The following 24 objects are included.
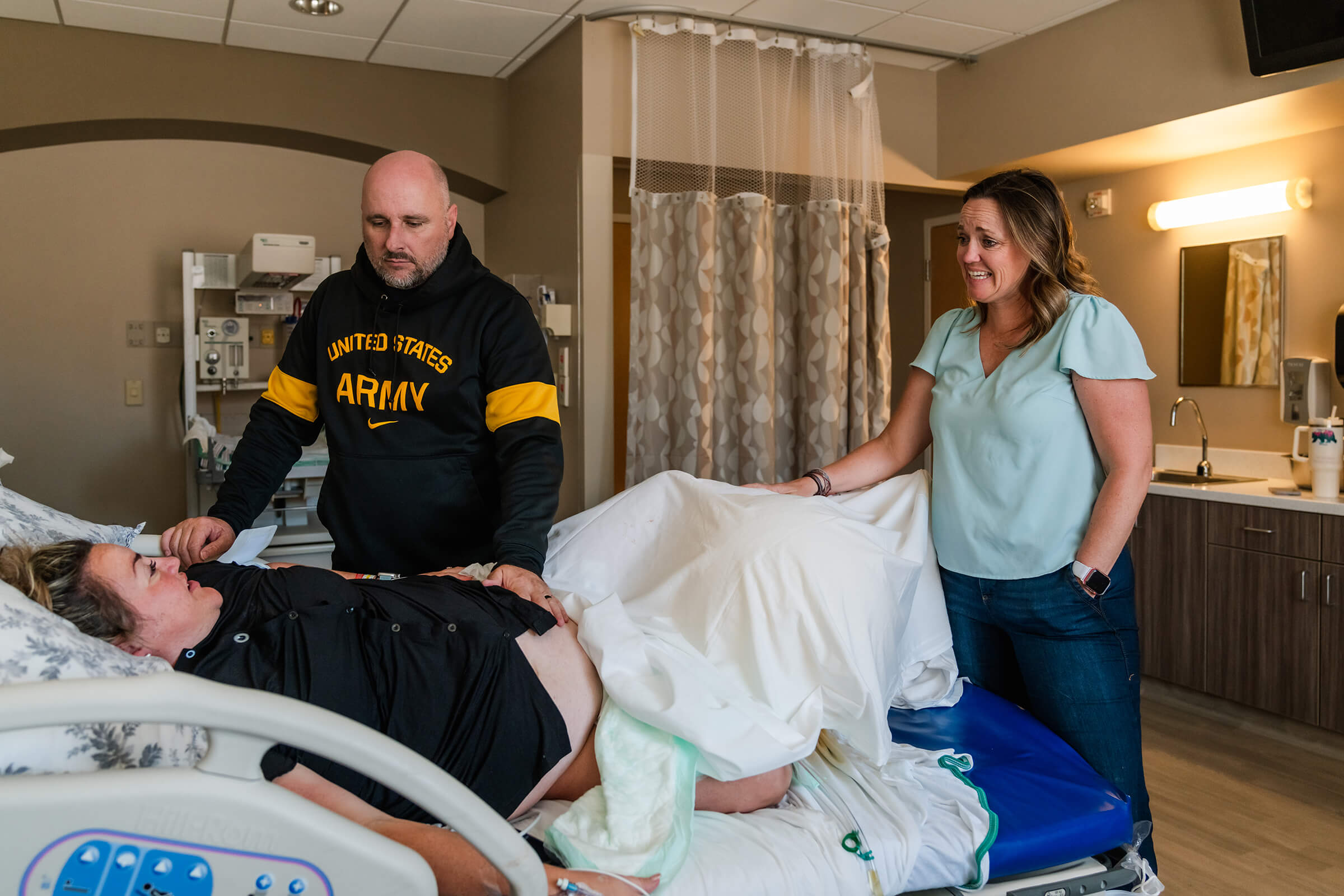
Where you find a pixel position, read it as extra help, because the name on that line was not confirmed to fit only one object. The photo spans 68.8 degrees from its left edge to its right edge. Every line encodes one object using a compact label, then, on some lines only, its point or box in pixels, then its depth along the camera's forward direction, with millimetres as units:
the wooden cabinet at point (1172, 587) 3307
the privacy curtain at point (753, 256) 3449
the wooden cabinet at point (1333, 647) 2893
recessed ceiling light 3248
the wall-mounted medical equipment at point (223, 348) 3723
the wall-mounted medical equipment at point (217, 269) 3672
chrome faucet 3574
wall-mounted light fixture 3326
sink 3535
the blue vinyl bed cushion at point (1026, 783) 1473
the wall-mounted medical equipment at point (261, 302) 3850
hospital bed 844
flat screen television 2621
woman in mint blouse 1622
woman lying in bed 1231
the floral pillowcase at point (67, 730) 972
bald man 1829
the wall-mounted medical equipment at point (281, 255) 3324
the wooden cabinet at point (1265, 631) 2982
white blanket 1396
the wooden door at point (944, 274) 4750
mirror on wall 3459
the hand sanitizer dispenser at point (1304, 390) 3299
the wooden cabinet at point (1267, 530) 2963
